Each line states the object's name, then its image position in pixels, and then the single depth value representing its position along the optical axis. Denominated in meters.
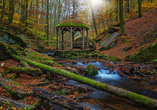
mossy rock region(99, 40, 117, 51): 16.37
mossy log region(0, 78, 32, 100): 3.38
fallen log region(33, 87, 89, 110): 3.28
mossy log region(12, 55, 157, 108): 2.91
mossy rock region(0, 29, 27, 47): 10.00
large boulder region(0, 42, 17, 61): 6.55
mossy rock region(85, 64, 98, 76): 7.69
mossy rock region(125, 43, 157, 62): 8.55
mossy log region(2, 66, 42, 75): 4.80
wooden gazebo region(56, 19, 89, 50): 15.60
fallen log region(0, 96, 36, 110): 2.64
